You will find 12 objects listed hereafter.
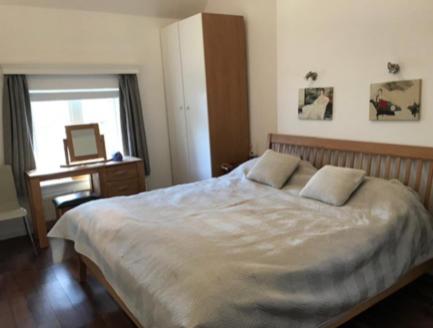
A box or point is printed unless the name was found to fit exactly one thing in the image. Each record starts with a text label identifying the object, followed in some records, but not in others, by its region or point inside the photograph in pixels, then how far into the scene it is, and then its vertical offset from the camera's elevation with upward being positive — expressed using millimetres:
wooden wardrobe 3770 +132
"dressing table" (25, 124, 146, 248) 3507 -656
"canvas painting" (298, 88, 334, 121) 3084 -82
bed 1528 -761
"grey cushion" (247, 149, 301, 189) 2988 -606
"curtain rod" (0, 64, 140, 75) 3562 +419
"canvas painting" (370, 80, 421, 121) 2459 -80
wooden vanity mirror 3883 -386
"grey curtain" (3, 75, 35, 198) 3594 -144
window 3893 -15
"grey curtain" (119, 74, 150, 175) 4246 -146
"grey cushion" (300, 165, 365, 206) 2461 -636
